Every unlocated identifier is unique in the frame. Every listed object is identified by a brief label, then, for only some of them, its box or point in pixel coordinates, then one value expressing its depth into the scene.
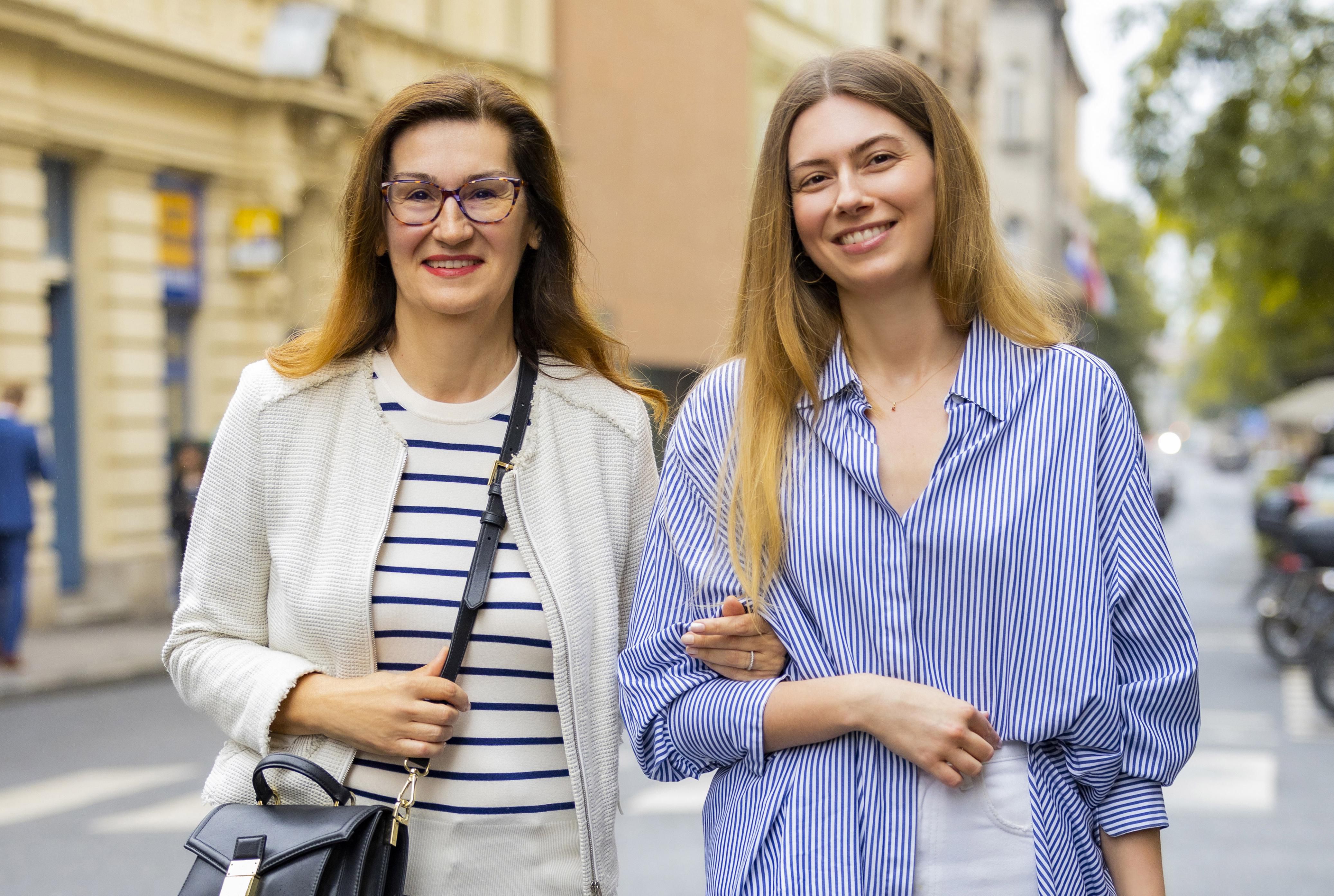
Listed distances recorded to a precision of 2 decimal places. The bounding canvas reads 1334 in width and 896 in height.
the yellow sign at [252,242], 15.87
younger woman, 2.11
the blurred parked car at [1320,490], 17.33
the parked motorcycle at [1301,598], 11.48
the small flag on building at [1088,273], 44.78
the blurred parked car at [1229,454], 89.19
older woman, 2.36
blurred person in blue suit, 10.89
